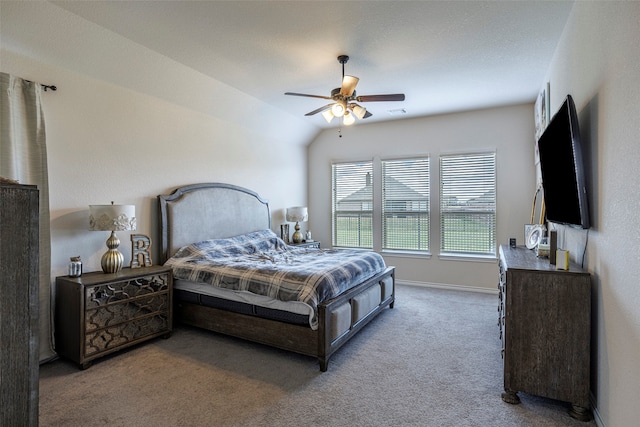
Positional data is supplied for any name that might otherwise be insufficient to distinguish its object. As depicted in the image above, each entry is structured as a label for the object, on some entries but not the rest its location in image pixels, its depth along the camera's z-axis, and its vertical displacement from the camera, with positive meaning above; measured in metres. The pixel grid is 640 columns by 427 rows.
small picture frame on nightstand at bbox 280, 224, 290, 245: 5.78 -0.35
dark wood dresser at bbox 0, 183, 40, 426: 1.21 -0.34
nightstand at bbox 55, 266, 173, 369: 2.68 -0.86
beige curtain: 2.56 +0.51
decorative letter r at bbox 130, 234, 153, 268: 3.42 -0.39
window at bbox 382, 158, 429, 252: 5.57 +0.13
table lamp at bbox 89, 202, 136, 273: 2.95 -0.09
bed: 2.76 -0.77
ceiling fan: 3.12 +1.11
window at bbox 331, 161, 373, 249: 6.05 +0.15
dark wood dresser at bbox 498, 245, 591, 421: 2.03 -0.77
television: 2.03 +0.29
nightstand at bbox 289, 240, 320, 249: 5.46 -0.53
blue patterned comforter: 2.82 -0.55
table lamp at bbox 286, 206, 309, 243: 5.66 -0.06
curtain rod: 2.85 +1.09
